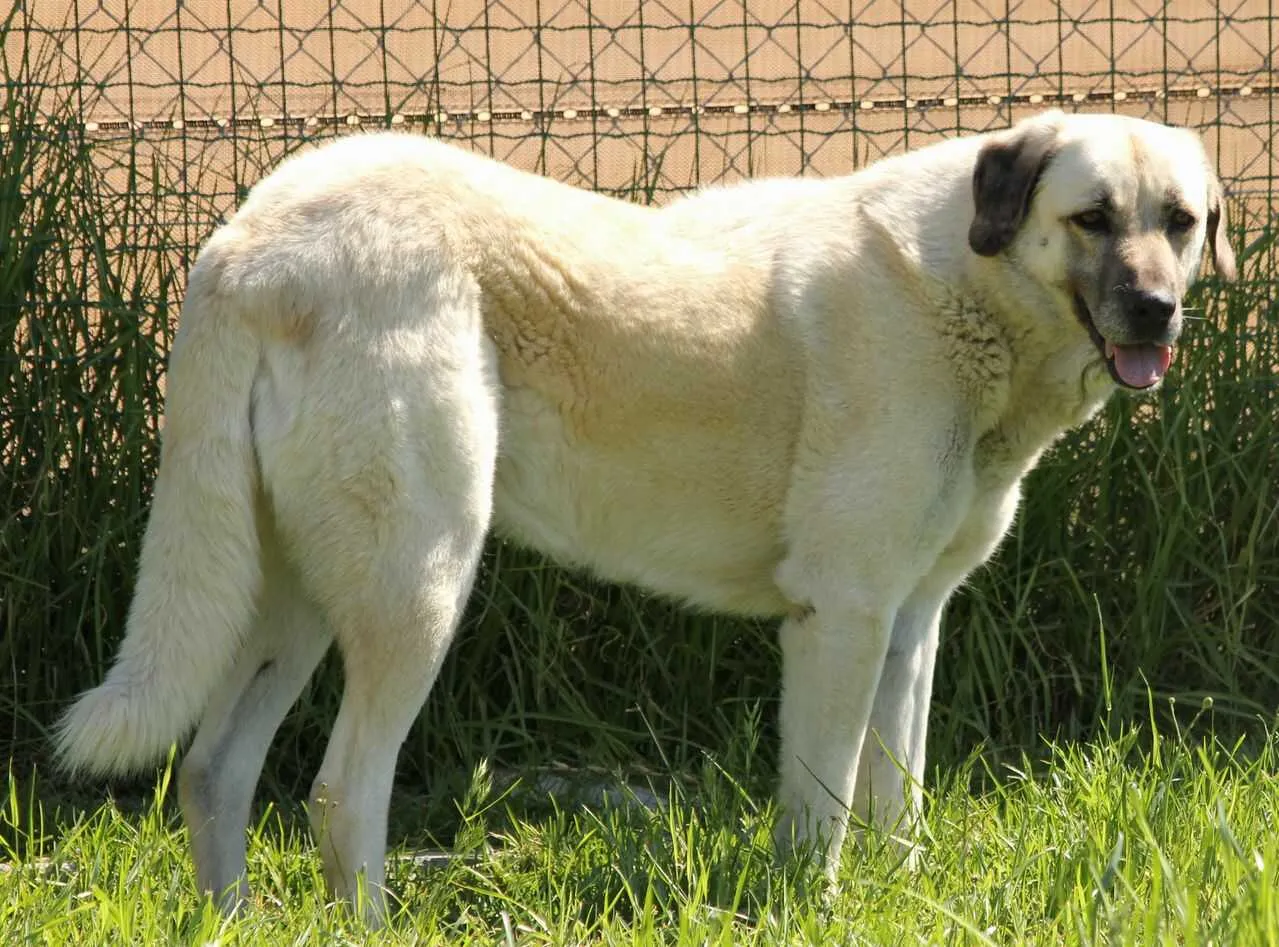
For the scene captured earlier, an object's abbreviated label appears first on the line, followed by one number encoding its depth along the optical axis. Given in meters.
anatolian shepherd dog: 5.93
